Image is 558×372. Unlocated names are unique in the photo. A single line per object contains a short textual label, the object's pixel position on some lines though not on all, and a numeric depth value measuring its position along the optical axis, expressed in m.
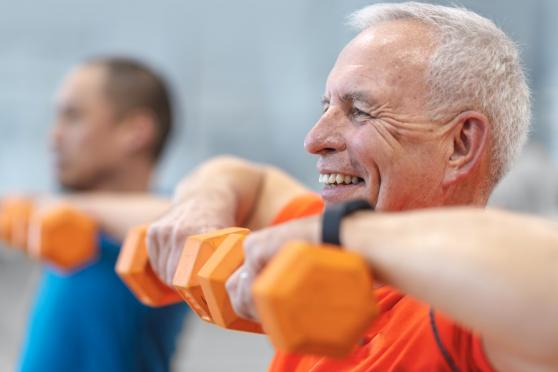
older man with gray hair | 1.59
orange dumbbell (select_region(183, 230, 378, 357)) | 1.41
